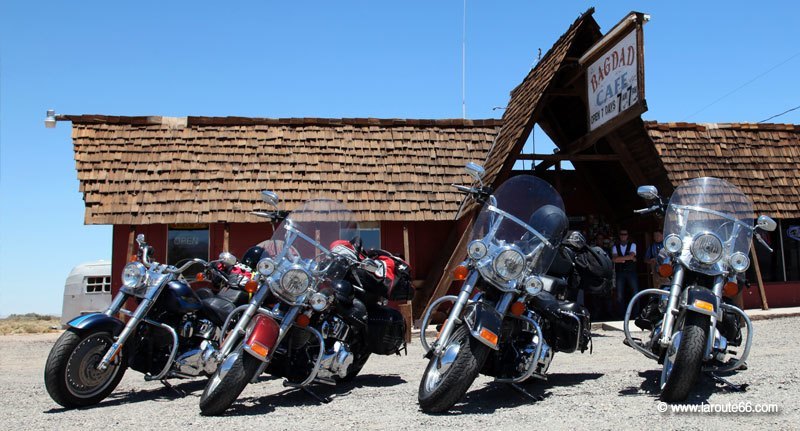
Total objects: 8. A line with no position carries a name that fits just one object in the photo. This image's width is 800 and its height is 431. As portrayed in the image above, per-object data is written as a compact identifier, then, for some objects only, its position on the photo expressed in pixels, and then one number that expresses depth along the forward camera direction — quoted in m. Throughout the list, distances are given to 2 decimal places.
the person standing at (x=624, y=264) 11.70
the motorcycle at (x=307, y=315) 5.13
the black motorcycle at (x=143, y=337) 5.51
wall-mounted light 13.32
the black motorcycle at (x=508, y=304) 4.81
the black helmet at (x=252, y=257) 6.83
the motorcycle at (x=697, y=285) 4.84
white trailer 15.72
